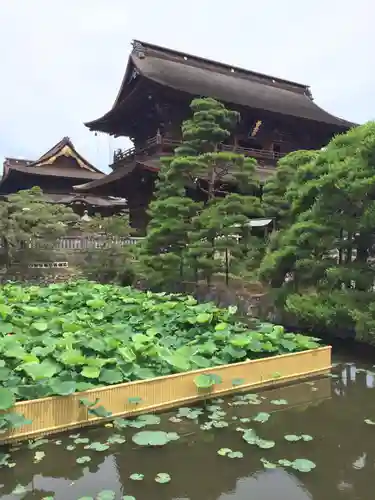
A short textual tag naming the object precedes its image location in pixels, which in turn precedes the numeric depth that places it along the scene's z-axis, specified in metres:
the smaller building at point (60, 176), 23.64
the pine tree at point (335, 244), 6.51
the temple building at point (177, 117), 16.55
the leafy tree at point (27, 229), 12.60
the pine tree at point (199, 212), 10.30
